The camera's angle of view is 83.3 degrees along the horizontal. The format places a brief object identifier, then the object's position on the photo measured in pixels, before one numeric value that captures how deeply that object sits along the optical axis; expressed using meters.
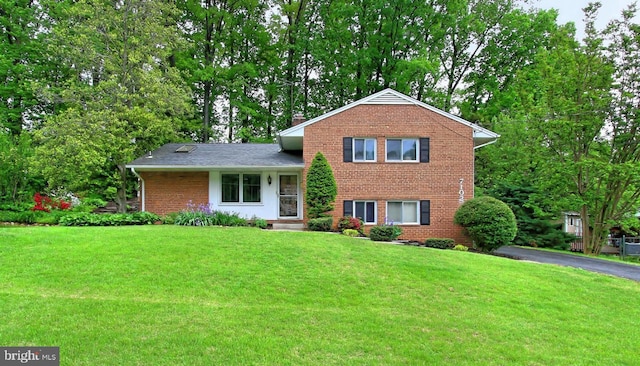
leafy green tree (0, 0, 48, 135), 21.81
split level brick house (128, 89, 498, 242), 15.23
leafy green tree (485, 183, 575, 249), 19.84
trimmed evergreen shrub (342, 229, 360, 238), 13.75
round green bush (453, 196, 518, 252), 12.88
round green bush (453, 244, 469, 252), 13.30
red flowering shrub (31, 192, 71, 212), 14.12
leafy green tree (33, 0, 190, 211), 14.56
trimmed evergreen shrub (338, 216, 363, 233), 14.52
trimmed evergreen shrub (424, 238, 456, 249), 13.22
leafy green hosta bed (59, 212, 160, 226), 12.82
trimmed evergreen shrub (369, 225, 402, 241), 13.29
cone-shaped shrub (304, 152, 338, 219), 14.77
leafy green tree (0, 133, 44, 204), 15.11
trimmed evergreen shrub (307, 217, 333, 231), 13.99
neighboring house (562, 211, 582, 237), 28.09
